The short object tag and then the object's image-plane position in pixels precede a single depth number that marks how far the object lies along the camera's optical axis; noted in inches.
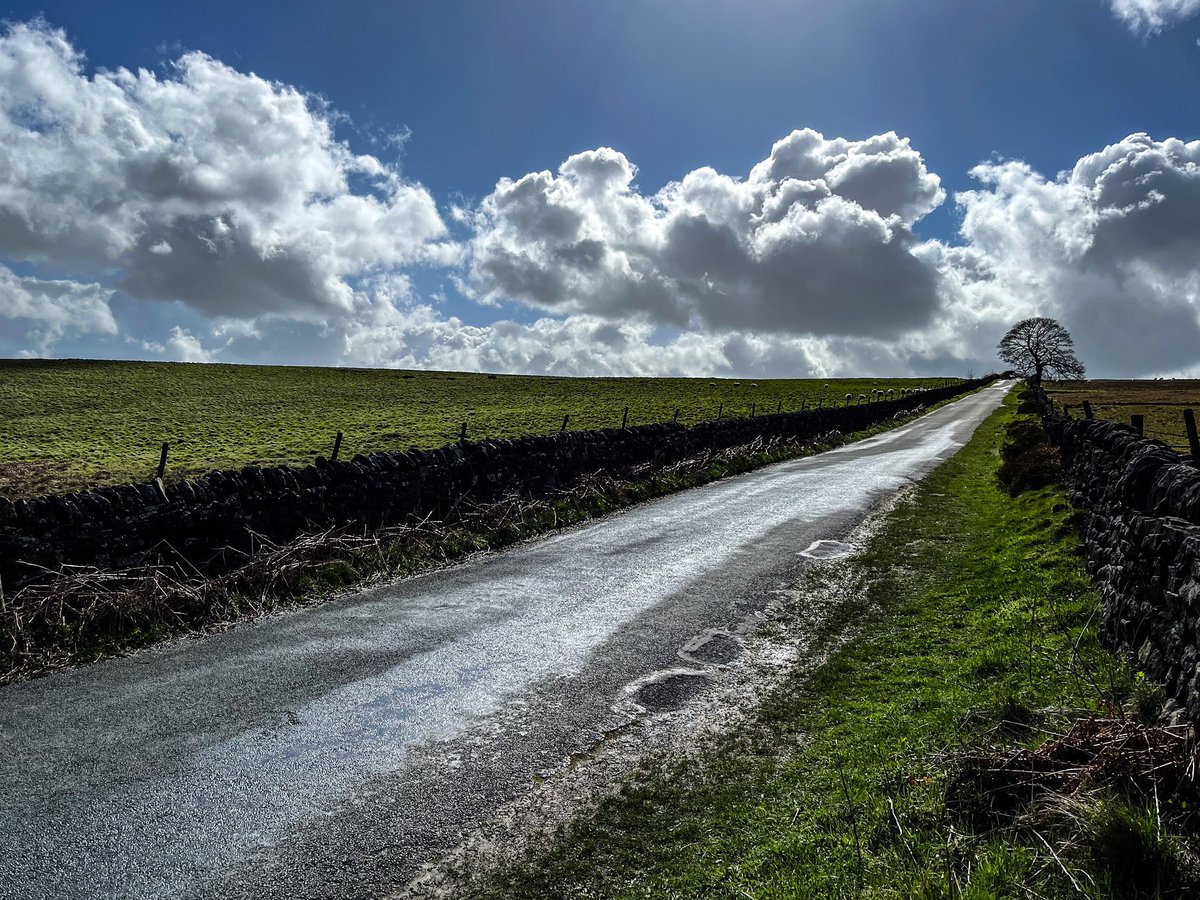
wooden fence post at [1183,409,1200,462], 407.5
